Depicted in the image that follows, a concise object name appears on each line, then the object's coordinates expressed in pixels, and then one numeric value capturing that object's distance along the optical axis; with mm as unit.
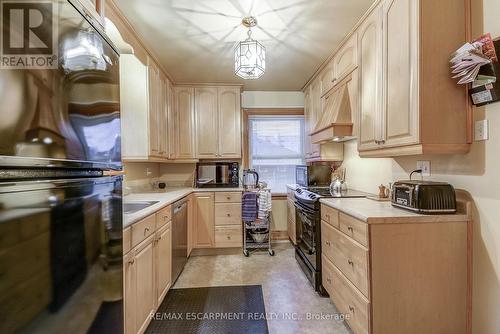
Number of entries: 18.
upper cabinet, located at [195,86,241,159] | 3738
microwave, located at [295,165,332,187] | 3350
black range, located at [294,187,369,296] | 2363
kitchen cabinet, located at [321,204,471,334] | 1489
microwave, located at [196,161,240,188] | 3799
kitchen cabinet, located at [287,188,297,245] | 3403
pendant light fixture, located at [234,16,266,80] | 2084
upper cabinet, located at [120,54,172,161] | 2553
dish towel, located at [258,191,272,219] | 3303
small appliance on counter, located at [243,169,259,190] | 3846
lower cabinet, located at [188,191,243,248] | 3410
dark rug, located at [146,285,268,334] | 1920
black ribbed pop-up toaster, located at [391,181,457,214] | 1513
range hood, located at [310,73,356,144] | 2515
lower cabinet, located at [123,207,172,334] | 1491
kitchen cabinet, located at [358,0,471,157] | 1463
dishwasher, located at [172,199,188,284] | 2512
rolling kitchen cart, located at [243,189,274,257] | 3465
